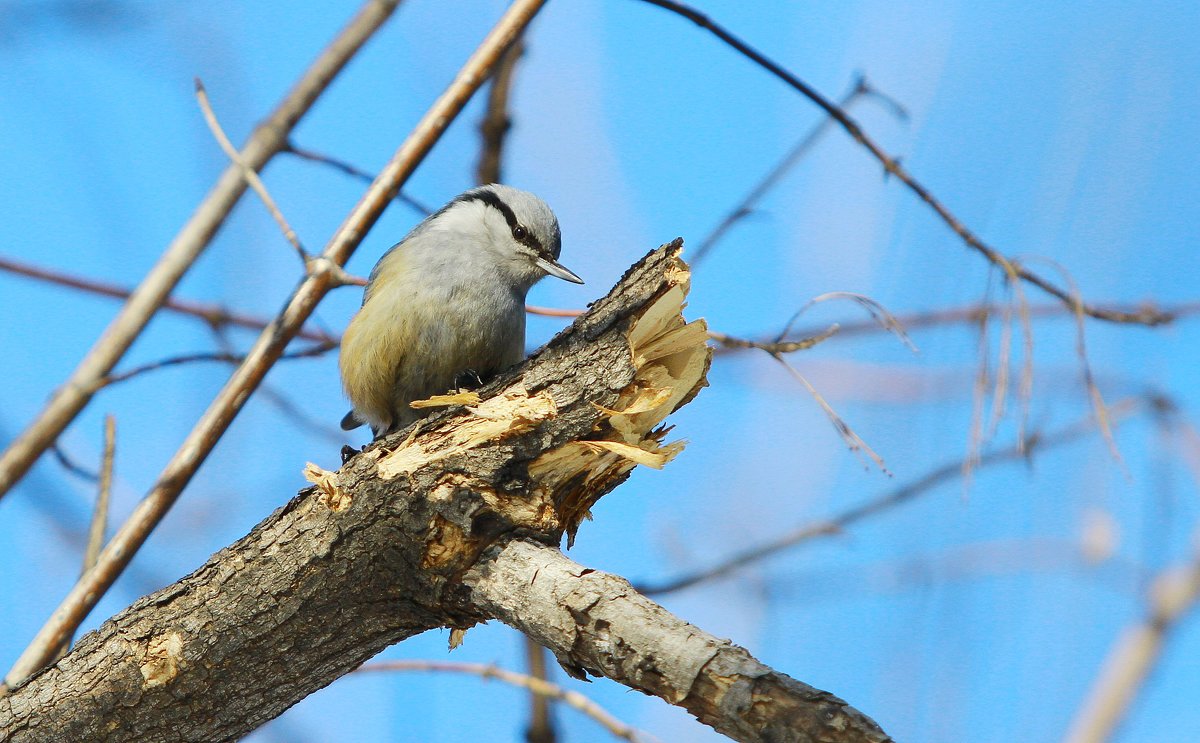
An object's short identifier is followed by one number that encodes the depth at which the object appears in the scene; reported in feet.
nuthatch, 20.65
